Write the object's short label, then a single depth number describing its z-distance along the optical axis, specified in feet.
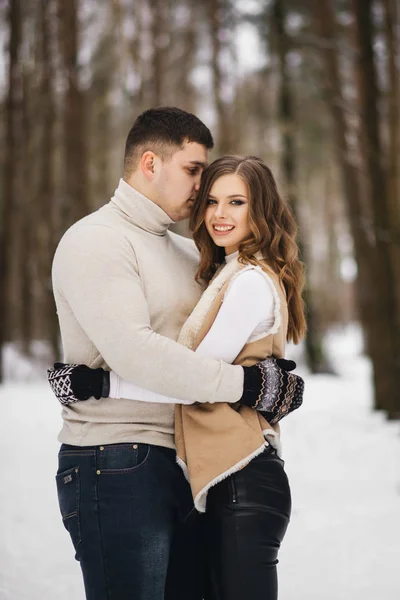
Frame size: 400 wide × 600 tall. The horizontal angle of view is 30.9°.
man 7.47
